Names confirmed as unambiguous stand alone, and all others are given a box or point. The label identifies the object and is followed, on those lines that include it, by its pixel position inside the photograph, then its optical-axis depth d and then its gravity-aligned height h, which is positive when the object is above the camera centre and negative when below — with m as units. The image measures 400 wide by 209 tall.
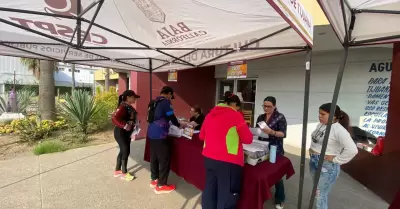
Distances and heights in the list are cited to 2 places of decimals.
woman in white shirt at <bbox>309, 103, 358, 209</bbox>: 2.20 -0.63
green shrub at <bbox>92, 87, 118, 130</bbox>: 7.55 -1.02
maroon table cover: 2.13 -1.01
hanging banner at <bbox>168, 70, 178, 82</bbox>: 5.29 +0.39
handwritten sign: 4.47 -0.12
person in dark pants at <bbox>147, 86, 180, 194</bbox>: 3.17 -0.77
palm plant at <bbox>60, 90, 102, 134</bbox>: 6.80 -0.73
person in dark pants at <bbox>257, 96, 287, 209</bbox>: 2.71 -0.42
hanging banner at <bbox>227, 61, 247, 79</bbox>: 3.34 +0.37
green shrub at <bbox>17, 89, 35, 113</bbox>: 9.27 -0.60
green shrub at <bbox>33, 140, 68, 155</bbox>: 5.30 -1.60
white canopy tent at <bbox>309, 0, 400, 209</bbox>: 1.73 +0.66
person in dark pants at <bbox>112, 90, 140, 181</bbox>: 3.51 -0.57
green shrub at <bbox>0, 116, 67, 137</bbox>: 6.30 -1.34
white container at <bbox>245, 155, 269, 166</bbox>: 2.39 -0.81
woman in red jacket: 2.10 -0.60
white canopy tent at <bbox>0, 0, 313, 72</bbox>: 2.08 +0.80
